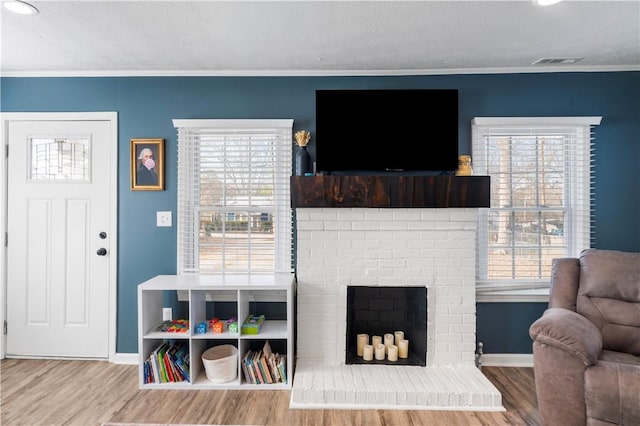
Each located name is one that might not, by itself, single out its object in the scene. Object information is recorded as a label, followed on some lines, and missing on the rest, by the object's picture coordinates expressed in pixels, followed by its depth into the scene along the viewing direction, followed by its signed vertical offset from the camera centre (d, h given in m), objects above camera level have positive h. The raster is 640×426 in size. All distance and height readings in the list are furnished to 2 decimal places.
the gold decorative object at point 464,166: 2.67 +0.37
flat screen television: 2.71 +0.65
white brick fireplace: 2.63 -0.40
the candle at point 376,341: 2.74 -0.96
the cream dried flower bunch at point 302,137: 2.72 +0.59
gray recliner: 1.72 -0.68
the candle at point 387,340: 2.74 -0.96
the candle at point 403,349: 2.71 -1.01
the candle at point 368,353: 2.68 -1.03
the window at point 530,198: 2.84 +0.14
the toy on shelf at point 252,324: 2.54 -0.79
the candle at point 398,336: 2.76 -0.93
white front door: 2.92 -0.12
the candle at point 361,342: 2.75 -0.97
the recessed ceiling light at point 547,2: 1.87 +1.12
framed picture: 2.89 +0.38
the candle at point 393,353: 2.67 -1.03
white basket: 2.50 -1.08
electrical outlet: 2.88 -0.80
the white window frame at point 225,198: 2.88 +0.13
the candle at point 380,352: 2.71 -1.03
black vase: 2.70 +0.40
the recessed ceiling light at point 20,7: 1.91 +1.11
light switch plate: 2.92 -0.05
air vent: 2.66 +1.16
